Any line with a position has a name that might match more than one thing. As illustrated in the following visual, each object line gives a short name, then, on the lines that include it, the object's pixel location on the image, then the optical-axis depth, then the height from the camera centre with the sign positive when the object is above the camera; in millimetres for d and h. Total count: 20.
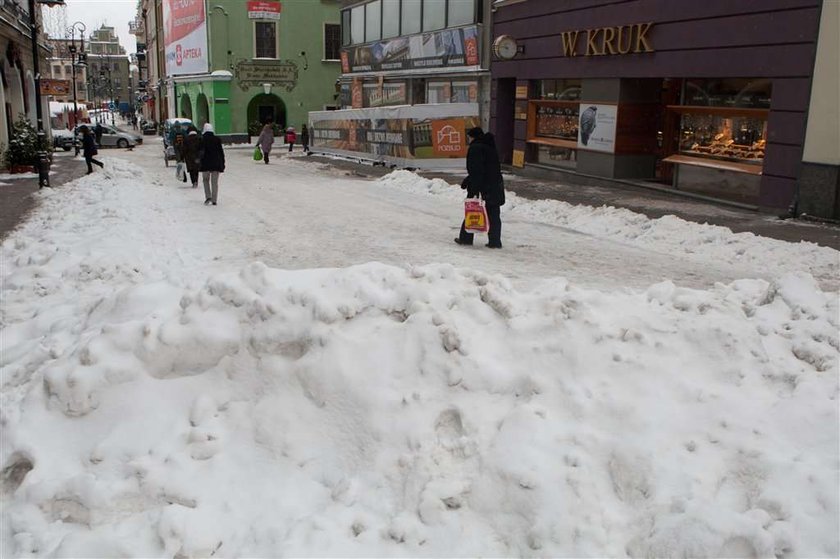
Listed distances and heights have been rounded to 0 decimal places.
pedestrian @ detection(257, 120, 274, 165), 29866 -971
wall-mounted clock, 23984 +2305
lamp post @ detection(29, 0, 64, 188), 19188 -629
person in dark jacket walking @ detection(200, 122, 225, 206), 15828 -1008
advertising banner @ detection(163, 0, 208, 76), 49234 +5196
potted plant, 23531 -1297
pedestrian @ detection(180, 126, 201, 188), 18703 -946
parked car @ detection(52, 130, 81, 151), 39906 -1619
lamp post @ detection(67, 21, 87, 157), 47675 +3959
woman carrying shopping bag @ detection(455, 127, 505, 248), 10781 -748
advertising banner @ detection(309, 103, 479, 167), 24906 -457
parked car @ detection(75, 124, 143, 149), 43156 -1533
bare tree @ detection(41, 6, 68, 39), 64438 +7541
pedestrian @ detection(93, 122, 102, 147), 41775 -1155
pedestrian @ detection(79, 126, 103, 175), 22938 -1028
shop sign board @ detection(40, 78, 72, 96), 32012 +993
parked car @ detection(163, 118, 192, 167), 27281 -1094
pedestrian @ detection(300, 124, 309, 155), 35553 -1061
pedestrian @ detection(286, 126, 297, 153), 37469 -986
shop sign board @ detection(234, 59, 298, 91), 49031 +2685
